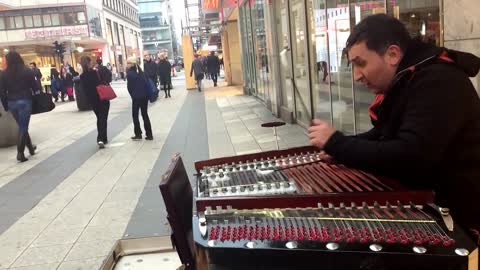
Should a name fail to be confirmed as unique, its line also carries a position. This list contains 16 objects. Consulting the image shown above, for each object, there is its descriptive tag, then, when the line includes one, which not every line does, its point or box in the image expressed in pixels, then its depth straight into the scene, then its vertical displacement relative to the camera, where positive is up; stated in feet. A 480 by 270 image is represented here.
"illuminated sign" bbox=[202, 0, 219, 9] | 72.84 +6.54
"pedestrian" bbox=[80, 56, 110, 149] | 33.58 -2.32
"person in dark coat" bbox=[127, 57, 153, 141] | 33.96 -2.11
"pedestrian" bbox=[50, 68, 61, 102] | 78.33 -3.17
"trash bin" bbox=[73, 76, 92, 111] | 58.85 -4.31
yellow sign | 84.72 -2.02
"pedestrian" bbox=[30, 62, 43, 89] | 66.09 -0.45
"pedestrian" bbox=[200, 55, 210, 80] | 111.38 -2.71
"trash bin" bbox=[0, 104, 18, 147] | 36.65 -4.40
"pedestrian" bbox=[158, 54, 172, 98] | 71.10 -2.45
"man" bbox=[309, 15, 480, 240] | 5.30 -0.92
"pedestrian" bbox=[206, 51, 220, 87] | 91.71 -2.89
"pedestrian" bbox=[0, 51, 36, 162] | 30.58 -1.50
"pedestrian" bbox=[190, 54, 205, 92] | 77.66 -2.72
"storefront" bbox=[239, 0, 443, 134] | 18.37 -0.60
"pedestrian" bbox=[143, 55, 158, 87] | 63.26 -1.50
